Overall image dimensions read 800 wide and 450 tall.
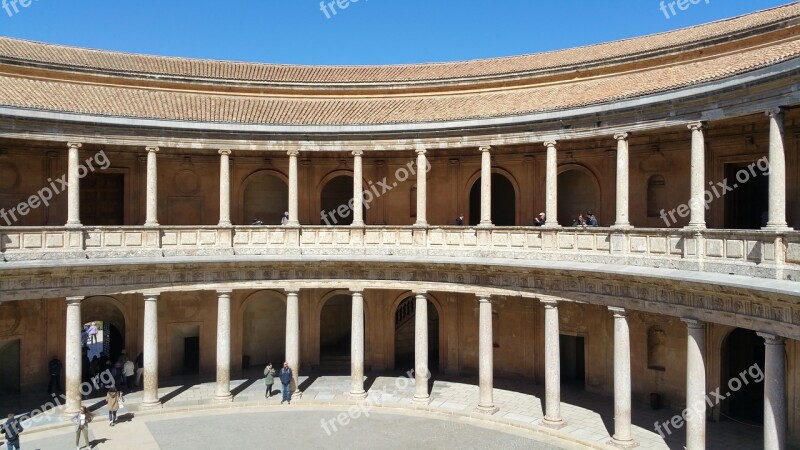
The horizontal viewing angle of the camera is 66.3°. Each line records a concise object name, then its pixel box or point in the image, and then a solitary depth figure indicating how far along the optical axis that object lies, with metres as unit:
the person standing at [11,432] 18.36
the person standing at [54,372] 25.11
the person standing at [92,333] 43.32
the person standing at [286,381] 24.48
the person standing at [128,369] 25.70
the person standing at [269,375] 24.92
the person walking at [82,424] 19.52
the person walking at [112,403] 21.64
